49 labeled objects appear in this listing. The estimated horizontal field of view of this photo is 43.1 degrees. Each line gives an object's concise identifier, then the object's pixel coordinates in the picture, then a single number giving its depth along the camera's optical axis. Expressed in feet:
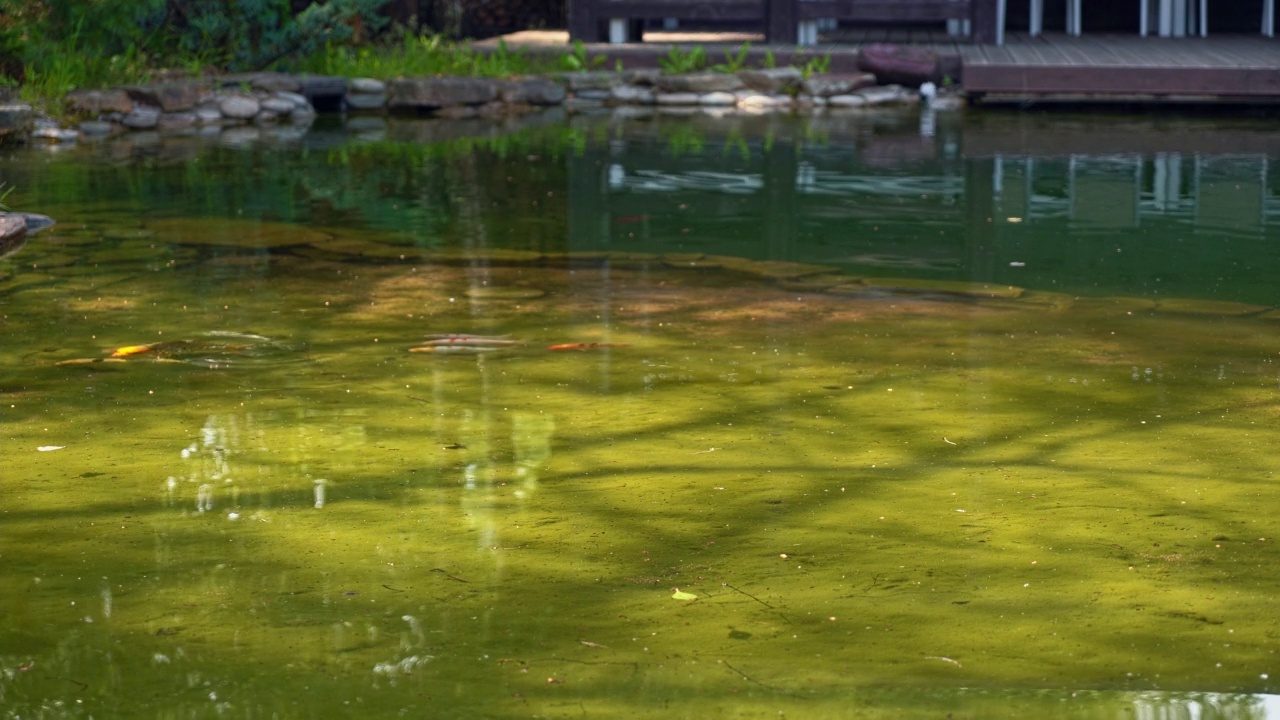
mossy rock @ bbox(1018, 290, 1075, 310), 21.22
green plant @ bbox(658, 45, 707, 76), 50.98
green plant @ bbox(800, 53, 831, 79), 50.14
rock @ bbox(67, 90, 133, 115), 43.19
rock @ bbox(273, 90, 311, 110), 47.60
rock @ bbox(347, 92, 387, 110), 49.06
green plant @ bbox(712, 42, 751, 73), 50.42
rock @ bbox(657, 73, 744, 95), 50.06
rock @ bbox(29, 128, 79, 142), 41.04
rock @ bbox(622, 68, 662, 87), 50.88
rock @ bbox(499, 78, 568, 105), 49.60
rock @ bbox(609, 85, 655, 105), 50.60
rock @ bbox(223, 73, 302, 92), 47.39
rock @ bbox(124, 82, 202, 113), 44.57
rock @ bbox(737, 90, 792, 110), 49.29
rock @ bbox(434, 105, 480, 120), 47.91
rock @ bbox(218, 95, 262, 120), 46.29
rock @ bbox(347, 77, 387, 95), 49.03
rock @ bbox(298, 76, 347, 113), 48.32
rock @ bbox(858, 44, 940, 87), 49.49
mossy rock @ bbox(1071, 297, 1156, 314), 20.93
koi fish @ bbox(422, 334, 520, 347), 19.31
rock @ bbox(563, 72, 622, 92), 50.88
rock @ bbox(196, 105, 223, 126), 45.85
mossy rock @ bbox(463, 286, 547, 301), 22.20
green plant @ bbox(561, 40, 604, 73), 51.44
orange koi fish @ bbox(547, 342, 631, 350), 19.10
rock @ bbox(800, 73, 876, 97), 49.60
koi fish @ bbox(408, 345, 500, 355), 18.86
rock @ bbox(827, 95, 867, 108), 49.11
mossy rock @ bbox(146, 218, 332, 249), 26.48
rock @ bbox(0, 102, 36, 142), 39.19
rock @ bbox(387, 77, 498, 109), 48.73
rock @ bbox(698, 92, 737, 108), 49.73
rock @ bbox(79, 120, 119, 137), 42.52
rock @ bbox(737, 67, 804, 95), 50.01
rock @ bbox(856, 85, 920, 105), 49.34
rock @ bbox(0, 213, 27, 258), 25.35
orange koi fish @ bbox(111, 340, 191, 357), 18.64
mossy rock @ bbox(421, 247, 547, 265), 24.81
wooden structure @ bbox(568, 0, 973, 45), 52.85
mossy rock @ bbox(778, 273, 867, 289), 22.59
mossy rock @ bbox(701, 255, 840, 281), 23.63
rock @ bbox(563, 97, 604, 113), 49.83
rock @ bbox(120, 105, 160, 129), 44.19
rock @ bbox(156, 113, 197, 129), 44.80
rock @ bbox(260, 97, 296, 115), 47.11
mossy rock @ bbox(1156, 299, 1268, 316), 20.62
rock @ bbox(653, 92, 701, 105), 50.08
